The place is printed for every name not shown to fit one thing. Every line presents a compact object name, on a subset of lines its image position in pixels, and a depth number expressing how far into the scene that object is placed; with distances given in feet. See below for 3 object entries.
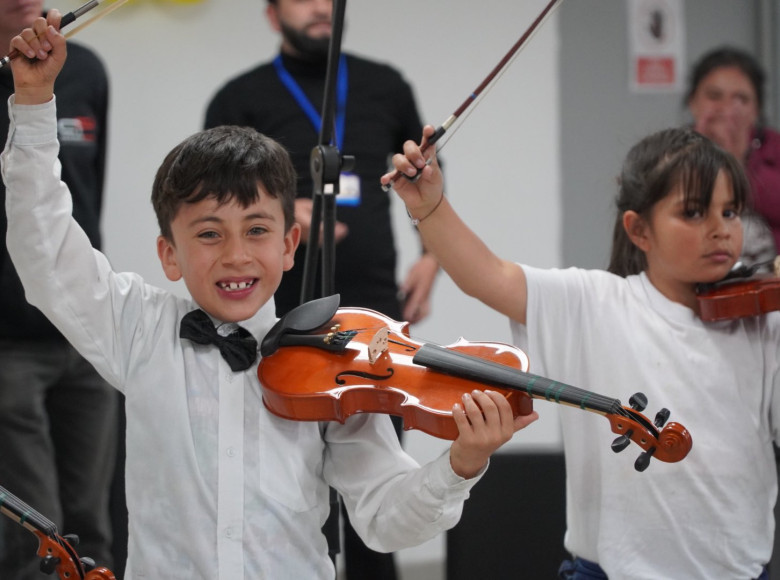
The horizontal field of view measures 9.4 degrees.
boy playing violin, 15.29
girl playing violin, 16.06
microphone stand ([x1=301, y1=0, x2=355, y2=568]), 15.85
